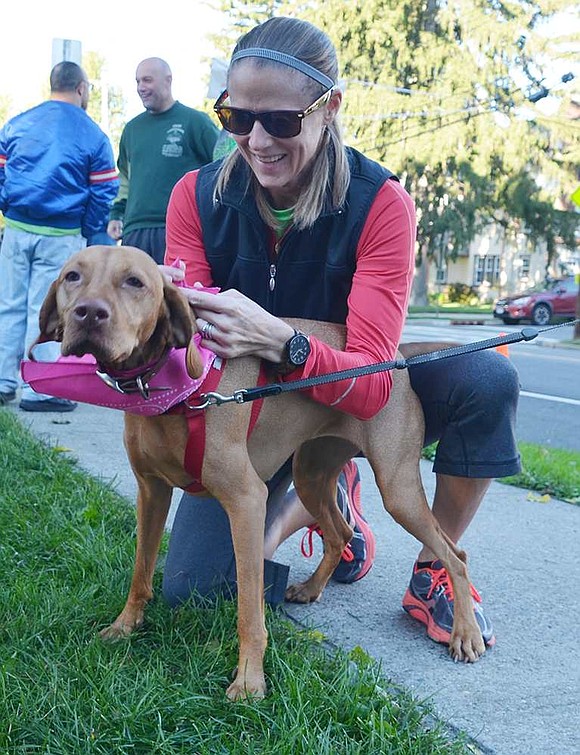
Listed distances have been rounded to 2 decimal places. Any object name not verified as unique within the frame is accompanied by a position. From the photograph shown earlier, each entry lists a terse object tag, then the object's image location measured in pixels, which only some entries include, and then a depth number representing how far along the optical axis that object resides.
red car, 26.55
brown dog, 2.21
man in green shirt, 6.26
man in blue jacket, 6.03
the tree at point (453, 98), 27.89
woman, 2.69
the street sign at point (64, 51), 7.90
